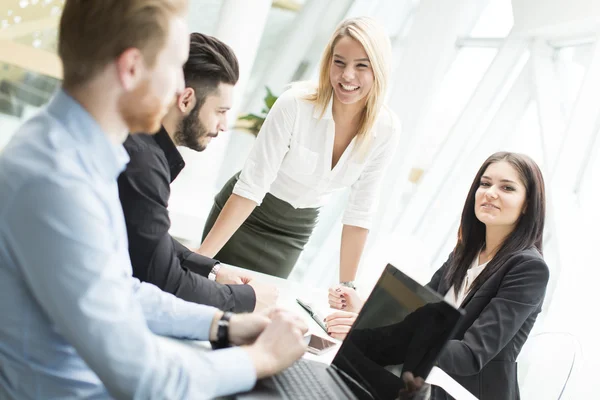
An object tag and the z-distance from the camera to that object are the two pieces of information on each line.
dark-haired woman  2.01
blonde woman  2.53
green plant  5.88
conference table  1.45
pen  2.04
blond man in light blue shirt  0.91
